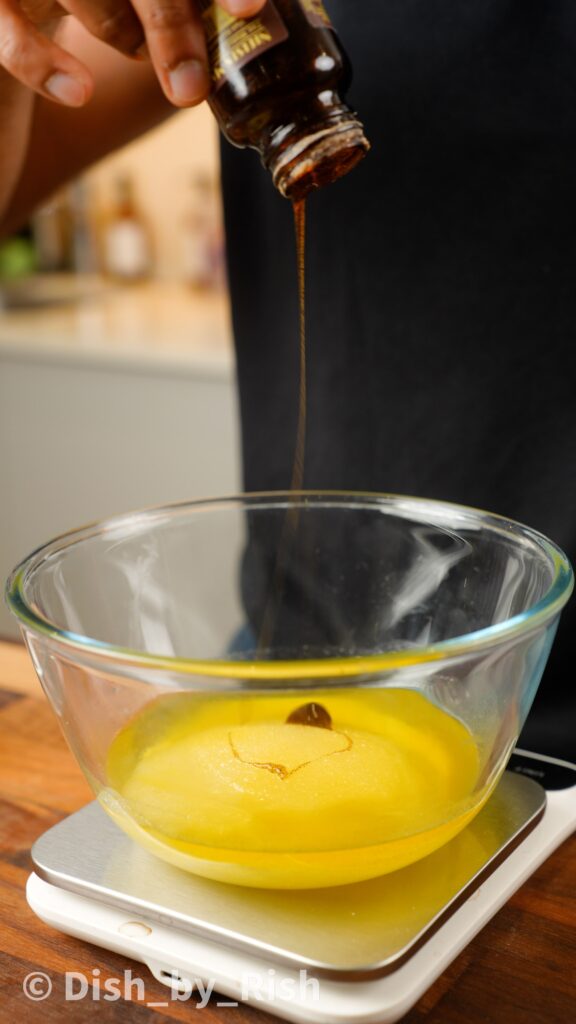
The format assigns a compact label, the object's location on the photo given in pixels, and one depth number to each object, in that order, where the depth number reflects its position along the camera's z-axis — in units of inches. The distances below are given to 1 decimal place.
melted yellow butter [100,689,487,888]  20.9
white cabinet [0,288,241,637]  81.2
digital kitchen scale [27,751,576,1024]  20.0
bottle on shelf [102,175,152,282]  107.9
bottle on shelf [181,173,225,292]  103.2
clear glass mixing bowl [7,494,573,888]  20.6
